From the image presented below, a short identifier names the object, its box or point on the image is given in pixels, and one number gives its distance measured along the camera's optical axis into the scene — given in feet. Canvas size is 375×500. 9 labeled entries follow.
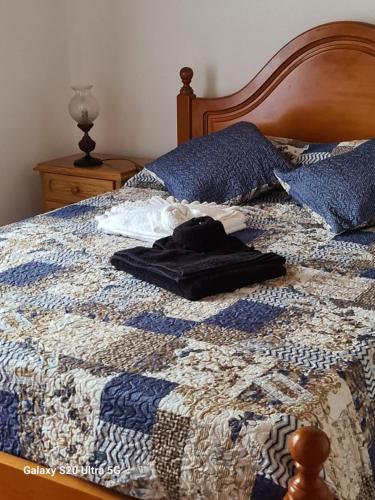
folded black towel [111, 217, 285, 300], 6.68
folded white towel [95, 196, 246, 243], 8.37
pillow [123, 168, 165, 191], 10.66
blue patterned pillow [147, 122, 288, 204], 9.73
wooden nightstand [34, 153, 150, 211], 11.69
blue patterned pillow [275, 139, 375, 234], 8.57
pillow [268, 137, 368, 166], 9.89
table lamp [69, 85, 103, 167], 12.08
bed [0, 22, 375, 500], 4.70
